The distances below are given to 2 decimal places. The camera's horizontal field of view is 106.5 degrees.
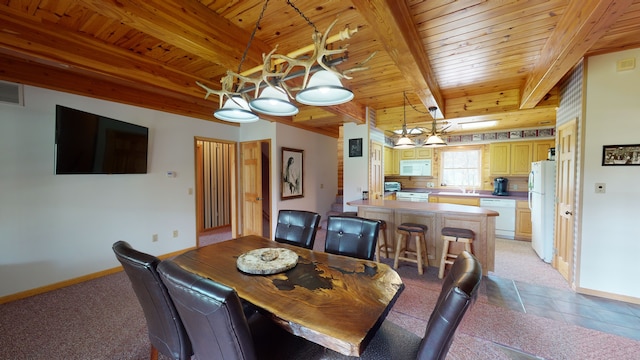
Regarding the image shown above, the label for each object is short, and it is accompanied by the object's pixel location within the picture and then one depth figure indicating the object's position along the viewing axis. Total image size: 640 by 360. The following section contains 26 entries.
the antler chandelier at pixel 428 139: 3.58
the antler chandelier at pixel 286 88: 1.30
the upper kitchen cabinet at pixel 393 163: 6.31
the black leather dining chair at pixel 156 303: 1.18
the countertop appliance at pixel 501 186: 5.14
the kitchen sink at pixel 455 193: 5.29
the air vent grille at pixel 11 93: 2.44
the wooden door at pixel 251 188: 4.73
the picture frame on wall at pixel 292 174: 4.74
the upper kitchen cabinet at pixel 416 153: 6.07
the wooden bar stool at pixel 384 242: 3.53
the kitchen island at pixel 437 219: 3.02
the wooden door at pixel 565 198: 2.83
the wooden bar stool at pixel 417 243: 3.06
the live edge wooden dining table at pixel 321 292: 1.01
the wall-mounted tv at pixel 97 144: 2.57
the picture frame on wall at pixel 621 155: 2.40
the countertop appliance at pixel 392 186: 6.08
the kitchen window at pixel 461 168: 5.71
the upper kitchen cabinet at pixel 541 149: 4.82
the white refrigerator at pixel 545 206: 3.53
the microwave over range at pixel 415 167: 6.06
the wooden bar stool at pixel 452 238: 2.80
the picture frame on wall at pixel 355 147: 4.47
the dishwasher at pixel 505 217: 4.69
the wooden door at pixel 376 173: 4.57
